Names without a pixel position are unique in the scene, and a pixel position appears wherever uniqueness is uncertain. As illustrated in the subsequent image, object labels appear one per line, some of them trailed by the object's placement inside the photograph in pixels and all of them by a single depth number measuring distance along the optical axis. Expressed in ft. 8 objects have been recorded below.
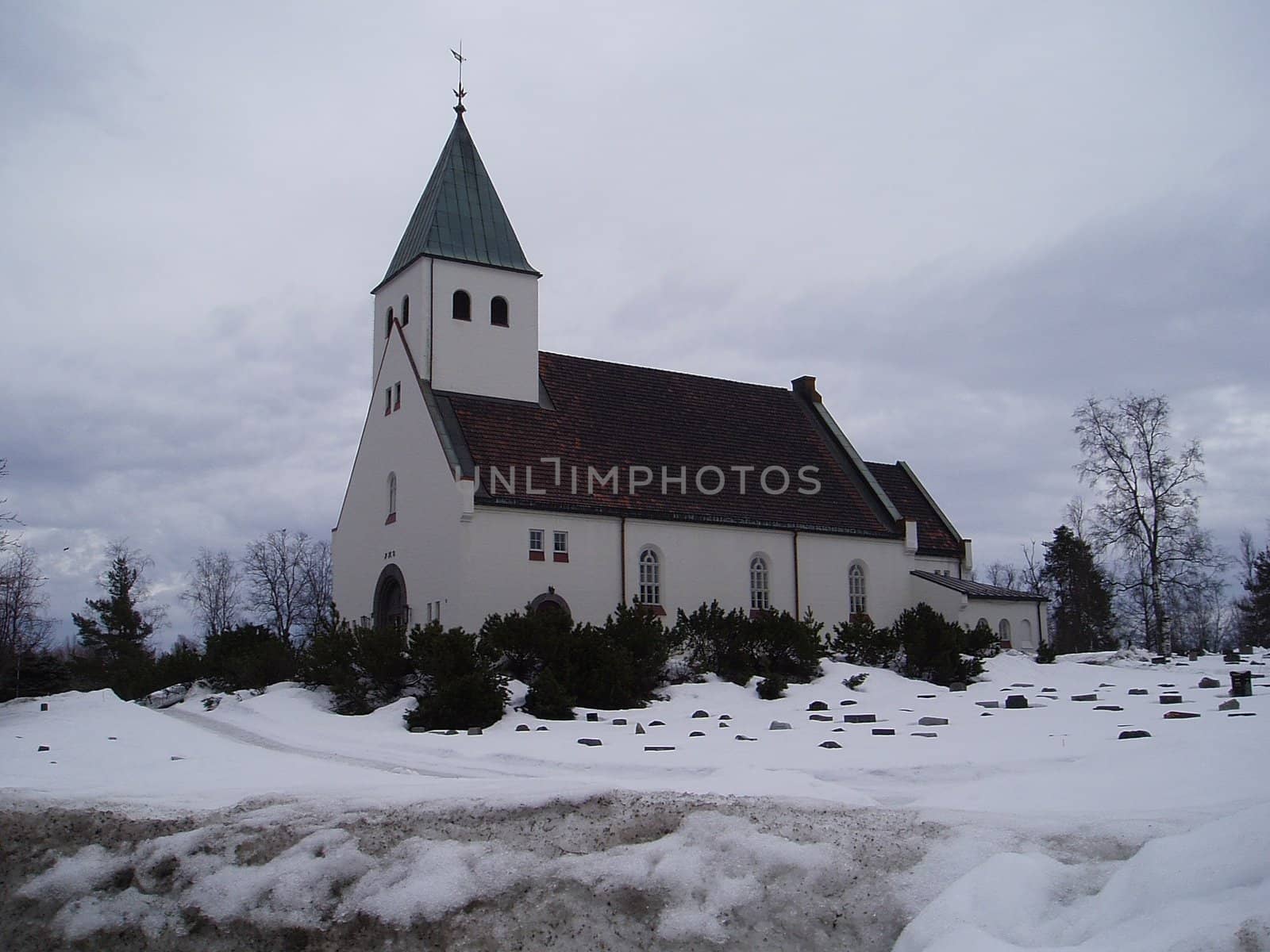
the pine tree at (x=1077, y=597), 201.77
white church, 106.93
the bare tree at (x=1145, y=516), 137.90
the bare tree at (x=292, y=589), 241.55
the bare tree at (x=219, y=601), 268.62
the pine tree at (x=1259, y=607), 185.01
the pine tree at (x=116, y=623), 196.75
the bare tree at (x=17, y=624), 95.96
